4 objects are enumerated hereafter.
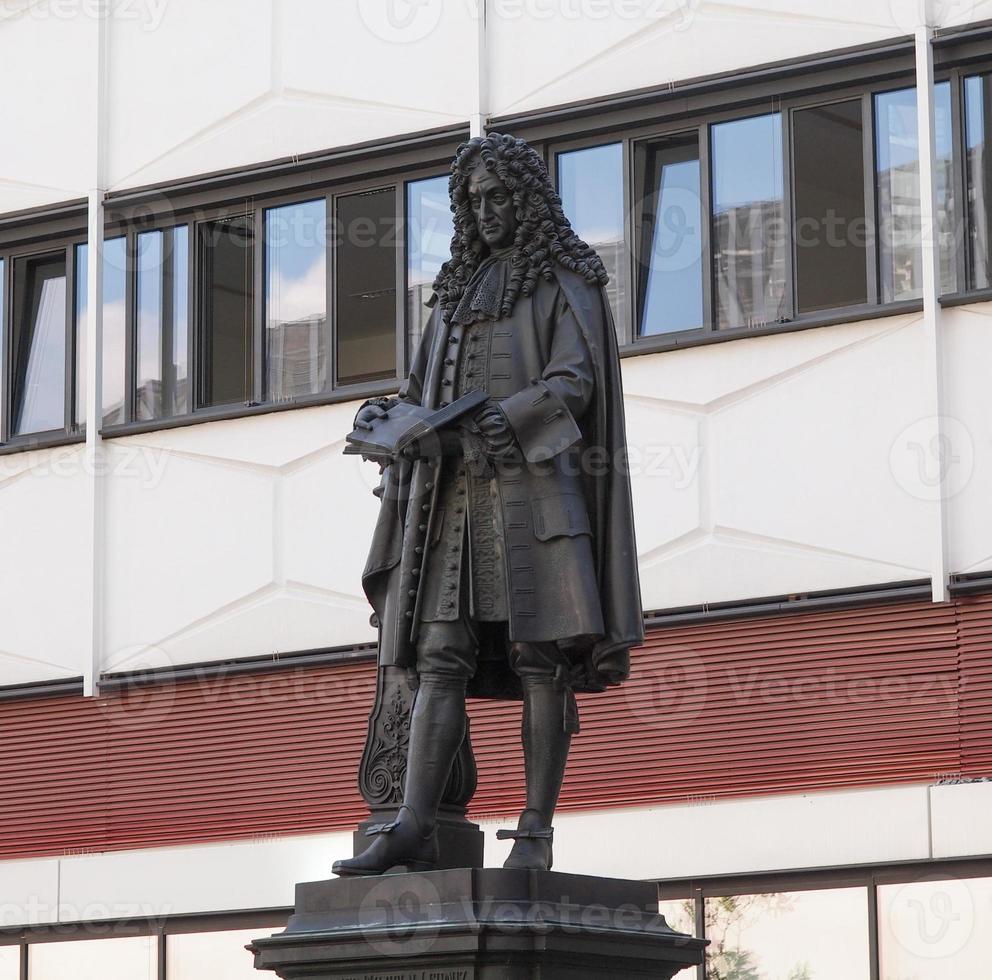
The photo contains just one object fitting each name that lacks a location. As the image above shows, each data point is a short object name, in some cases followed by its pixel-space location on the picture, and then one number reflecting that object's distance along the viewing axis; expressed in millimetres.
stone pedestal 15672
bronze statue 17062
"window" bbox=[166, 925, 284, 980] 35562
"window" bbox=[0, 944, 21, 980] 37556
